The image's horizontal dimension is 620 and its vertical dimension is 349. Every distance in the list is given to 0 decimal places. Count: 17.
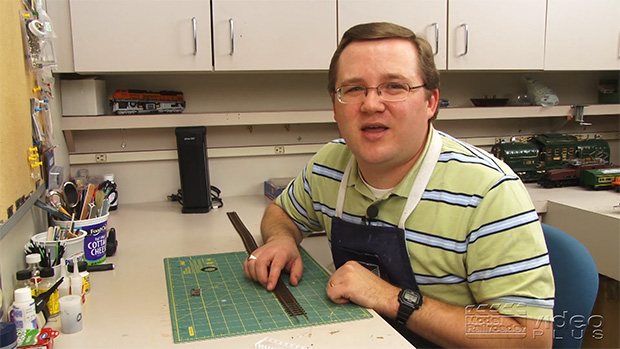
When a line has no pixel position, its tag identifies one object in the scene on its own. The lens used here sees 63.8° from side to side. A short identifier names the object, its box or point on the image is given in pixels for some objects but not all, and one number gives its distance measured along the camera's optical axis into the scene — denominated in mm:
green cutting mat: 1027
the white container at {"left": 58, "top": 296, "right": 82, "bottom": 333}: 1025
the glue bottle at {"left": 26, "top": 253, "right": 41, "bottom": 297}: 1121
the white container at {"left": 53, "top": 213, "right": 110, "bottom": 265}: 1415
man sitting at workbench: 1058
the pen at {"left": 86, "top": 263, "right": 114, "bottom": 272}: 1396
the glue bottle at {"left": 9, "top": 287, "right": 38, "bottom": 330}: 957
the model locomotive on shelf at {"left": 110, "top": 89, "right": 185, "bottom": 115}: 2174
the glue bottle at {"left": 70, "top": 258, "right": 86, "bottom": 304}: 1162
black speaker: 2139
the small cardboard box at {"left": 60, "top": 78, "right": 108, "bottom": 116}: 2105
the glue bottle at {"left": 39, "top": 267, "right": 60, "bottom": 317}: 1105
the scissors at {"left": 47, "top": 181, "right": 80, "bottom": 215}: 1496
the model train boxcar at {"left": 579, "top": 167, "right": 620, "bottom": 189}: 2377
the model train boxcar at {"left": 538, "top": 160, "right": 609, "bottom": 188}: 2439
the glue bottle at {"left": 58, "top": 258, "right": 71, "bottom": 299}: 1169
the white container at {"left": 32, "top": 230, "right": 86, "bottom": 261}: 1286
